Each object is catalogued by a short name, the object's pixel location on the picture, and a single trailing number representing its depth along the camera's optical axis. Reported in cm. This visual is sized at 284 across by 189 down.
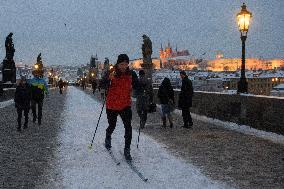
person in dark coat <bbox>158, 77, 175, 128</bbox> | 1380
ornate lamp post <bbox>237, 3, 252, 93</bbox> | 1565
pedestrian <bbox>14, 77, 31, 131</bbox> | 1284
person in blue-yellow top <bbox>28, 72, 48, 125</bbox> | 1423
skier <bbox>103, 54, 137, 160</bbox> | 786
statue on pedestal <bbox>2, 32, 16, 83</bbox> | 3712
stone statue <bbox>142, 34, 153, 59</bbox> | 2798
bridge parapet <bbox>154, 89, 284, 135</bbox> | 1160
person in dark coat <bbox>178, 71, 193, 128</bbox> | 1376
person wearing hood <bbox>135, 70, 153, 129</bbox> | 1293
